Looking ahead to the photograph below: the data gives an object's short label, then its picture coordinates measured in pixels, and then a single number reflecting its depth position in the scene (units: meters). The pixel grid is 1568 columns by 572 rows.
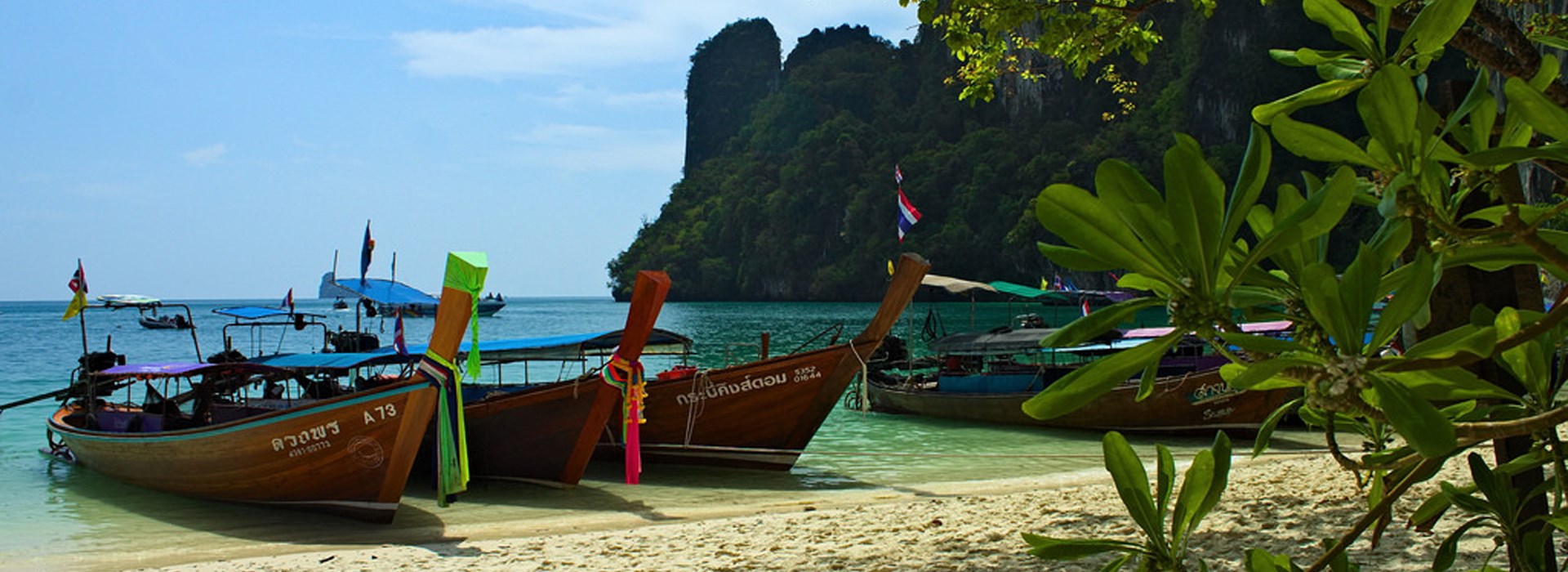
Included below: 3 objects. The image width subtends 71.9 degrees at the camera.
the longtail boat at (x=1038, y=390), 11.41
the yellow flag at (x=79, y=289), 10.98
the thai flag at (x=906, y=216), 14.61
